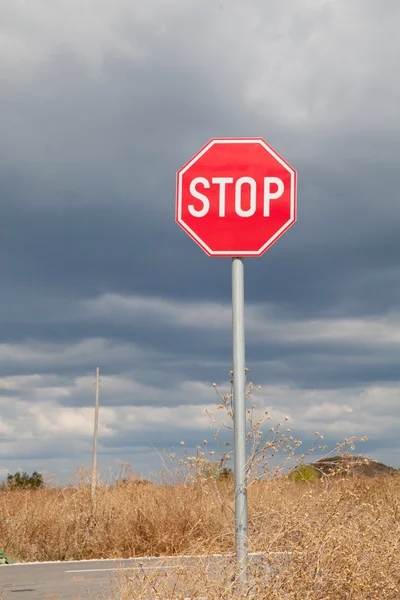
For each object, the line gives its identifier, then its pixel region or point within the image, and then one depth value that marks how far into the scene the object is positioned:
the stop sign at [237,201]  7.19
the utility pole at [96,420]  34.47
